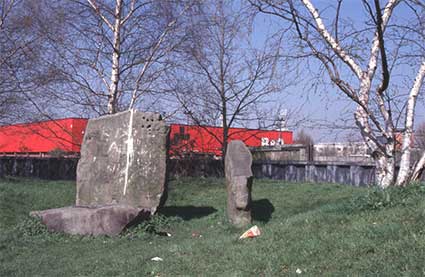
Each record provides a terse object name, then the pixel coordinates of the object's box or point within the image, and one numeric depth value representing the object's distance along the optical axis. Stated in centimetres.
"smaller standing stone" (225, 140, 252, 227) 1109
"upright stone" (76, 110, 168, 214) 1179
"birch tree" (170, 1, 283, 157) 1994
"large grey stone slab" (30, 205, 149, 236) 1038
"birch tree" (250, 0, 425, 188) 847
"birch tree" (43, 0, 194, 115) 1622
